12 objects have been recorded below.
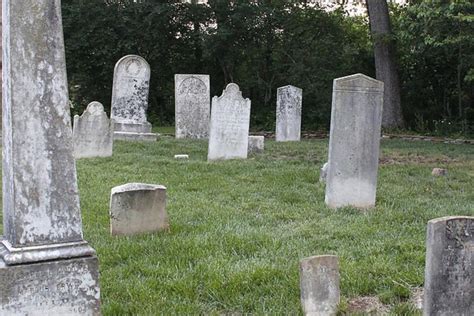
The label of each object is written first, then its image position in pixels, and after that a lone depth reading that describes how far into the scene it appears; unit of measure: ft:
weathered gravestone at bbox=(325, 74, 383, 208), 21.77
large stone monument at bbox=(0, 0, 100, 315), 9.94
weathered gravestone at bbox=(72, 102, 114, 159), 36.17
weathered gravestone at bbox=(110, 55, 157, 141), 50.55
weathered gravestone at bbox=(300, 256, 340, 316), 11.12
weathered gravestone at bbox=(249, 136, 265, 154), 40.55
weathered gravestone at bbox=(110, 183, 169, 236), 16.99
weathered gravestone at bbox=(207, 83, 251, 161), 35.88
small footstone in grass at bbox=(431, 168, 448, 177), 31.16
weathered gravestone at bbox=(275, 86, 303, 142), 54.19
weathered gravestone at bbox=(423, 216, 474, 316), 10.08
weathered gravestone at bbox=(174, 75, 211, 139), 53.47
